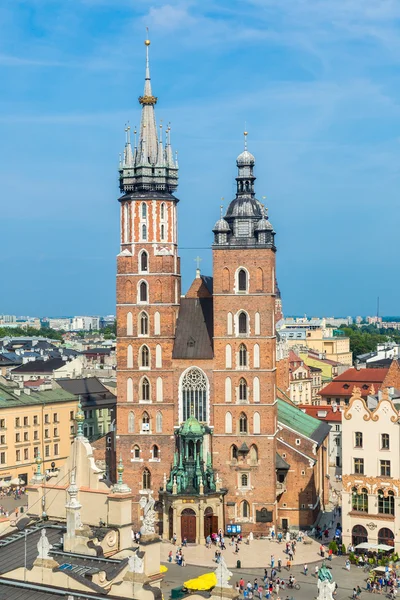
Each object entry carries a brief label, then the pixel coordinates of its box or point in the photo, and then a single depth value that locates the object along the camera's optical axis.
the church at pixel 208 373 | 85.81
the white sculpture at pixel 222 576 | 38.74
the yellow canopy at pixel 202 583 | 61.78
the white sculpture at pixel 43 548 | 42.72
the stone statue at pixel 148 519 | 44.44
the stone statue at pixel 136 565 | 41.75
